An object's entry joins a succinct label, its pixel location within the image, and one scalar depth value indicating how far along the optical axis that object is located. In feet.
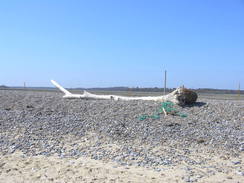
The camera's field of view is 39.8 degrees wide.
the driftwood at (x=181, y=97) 50.85
